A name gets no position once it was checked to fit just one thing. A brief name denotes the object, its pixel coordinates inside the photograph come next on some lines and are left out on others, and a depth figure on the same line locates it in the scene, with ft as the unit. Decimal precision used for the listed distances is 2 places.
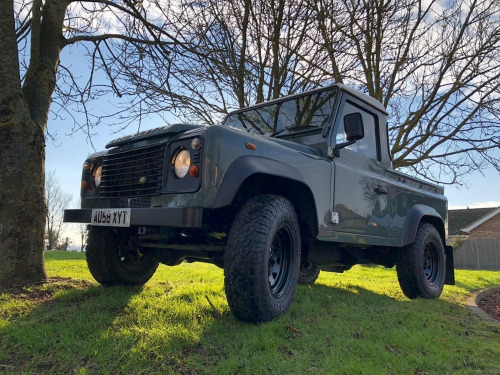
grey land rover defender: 8.46
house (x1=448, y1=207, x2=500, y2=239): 86.79
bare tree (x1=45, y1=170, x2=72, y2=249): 116.37
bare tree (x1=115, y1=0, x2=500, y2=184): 20.92
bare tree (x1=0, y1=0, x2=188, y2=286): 12.16
